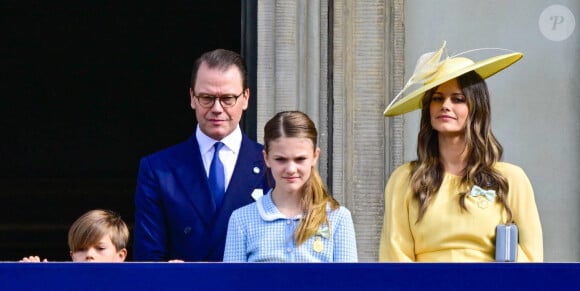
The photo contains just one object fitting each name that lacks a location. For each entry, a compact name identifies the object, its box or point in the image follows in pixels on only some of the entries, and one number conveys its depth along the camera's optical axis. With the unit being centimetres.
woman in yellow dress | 1145
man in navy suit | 1180
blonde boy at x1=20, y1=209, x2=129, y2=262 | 1205
